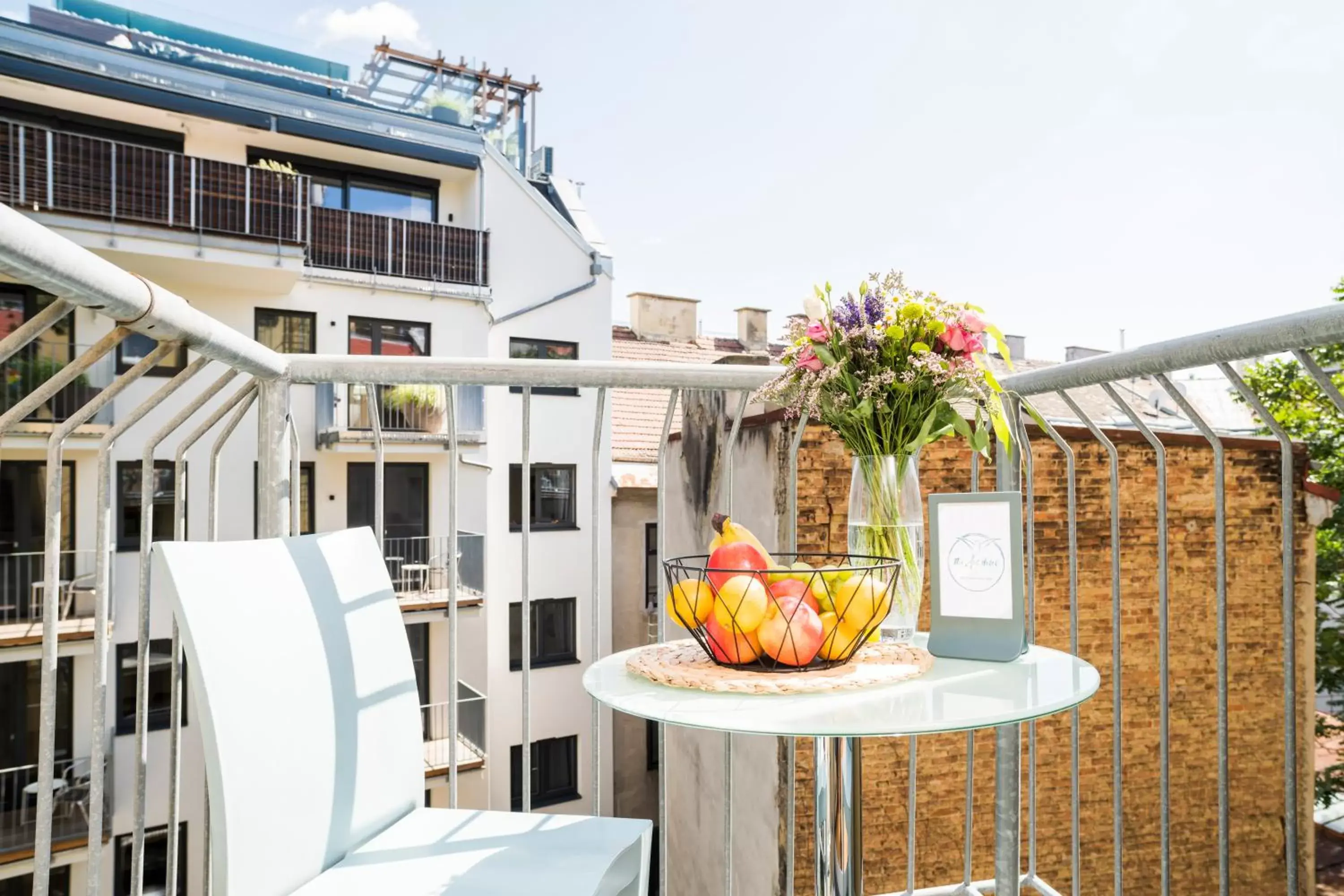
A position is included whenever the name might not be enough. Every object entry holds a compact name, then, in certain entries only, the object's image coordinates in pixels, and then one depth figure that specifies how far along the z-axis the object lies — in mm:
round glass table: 829
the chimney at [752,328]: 13234
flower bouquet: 1150
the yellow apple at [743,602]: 989
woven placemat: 944
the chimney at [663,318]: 12531
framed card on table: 1174
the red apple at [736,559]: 1030
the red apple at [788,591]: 1008
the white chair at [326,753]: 901
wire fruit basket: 997
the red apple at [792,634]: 996
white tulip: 1224
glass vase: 1153
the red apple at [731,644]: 1013
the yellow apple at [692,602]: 1021
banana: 1132
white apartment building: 7727
